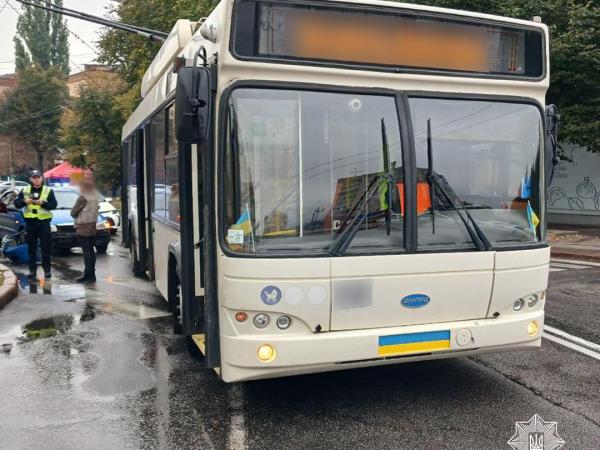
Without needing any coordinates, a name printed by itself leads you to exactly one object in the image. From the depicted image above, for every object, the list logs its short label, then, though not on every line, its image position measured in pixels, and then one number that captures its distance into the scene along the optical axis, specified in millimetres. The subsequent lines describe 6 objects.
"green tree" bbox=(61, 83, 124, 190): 30391
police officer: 10312
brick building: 53719
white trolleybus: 4125
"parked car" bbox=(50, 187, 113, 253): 13477
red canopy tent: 34619
